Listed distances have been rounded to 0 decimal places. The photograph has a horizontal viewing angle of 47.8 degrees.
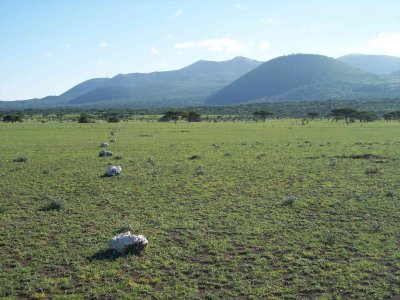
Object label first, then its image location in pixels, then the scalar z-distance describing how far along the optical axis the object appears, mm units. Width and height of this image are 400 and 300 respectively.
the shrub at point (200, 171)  29781
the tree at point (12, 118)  124750
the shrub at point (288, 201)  20062
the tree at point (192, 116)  129125
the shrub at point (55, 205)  19812
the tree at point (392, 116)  122188
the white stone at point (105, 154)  40531
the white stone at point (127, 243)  13812
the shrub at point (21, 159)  36594
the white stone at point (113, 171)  28609
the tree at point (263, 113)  139000
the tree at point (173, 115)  127438
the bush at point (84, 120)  120662
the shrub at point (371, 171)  28859
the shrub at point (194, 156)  38906
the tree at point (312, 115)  140200
